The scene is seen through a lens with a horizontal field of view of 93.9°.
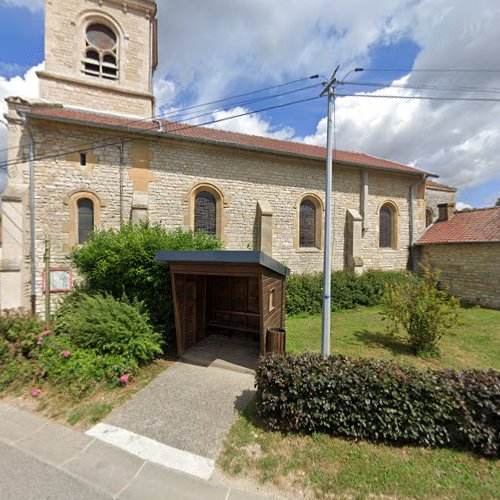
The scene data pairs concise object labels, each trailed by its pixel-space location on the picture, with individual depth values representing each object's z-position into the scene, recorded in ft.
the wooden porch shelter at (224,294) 16.25
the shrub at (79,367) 15.48
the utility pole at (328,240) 16.53
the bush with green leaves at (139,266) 20.58
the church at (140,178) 29.35
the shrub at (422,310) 19.76
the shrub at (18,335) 17.77
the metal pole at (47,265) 23.34
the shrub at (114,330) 17.47
